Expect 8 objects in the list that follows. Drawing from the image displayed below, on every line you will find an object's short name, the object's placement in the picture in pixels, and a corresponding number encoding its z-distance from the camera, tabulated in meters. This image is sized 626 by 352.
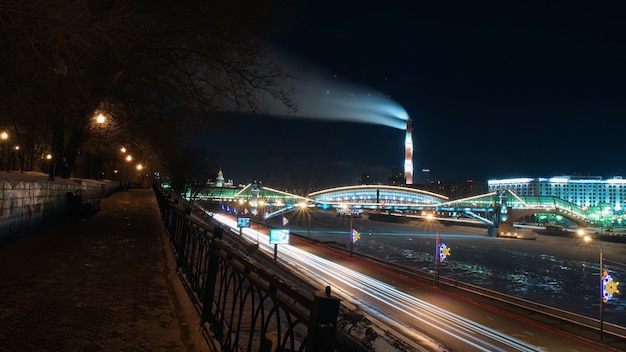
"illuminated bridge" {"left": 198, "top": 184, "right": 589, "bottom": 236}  112.25
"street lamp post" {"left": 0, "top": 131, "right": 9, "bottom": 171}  35.73
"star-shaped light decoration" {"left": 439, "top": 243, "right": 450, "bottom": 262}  42.49
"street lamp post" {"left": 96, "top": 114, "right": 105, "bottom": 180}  24.55
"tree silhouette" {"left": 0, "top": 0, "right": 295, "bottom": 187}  8.69
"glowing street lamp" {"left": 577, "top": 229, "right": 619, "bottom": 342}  27.58
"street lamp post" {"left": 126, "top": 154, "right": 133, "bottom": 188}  82.26
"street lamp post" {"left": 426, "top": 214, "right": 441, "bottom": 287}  38.74
